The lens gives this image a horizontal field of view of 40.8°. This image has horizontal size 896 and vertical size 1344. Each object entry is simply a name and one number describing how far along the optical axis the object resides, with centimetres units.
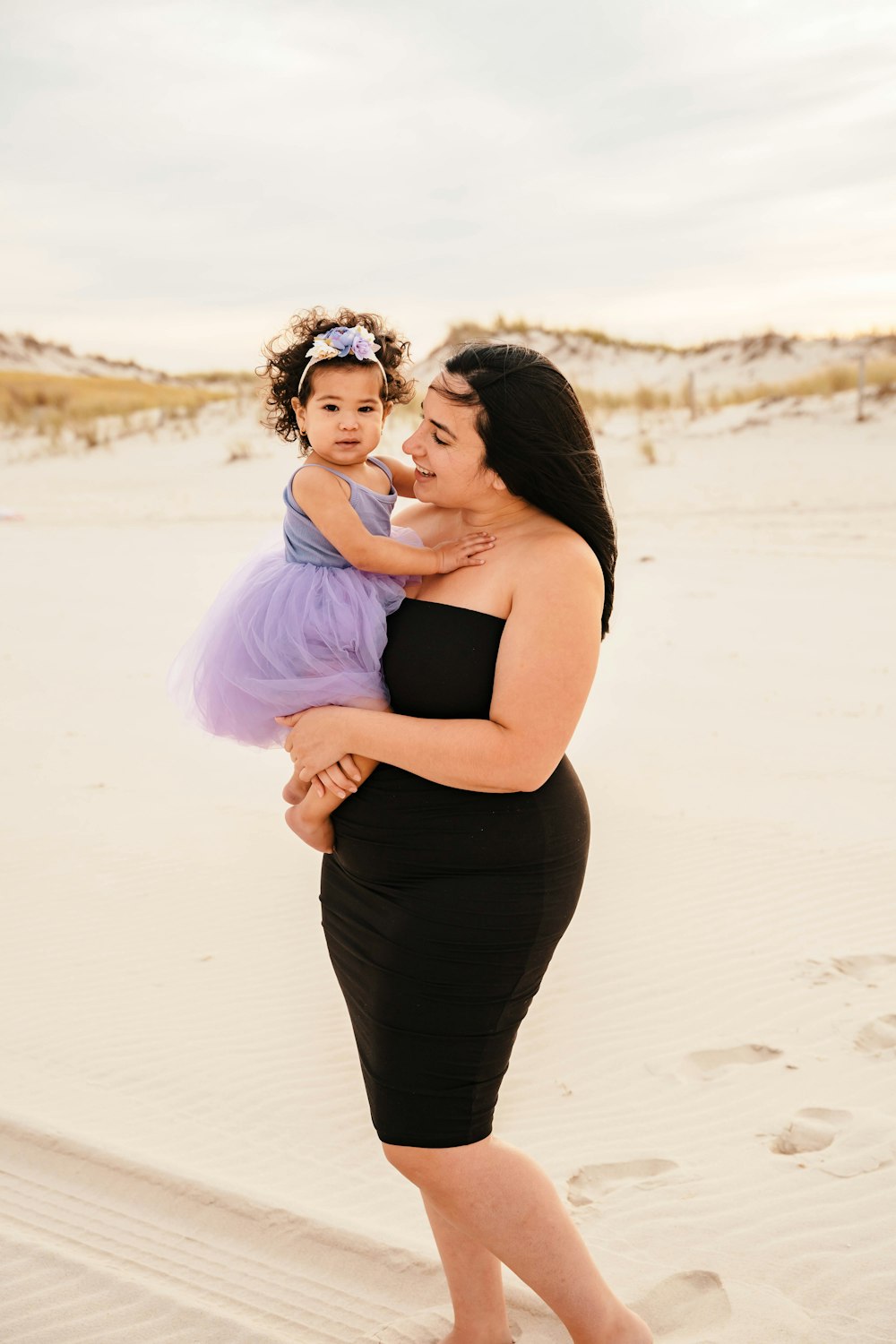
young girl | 262
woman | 233
